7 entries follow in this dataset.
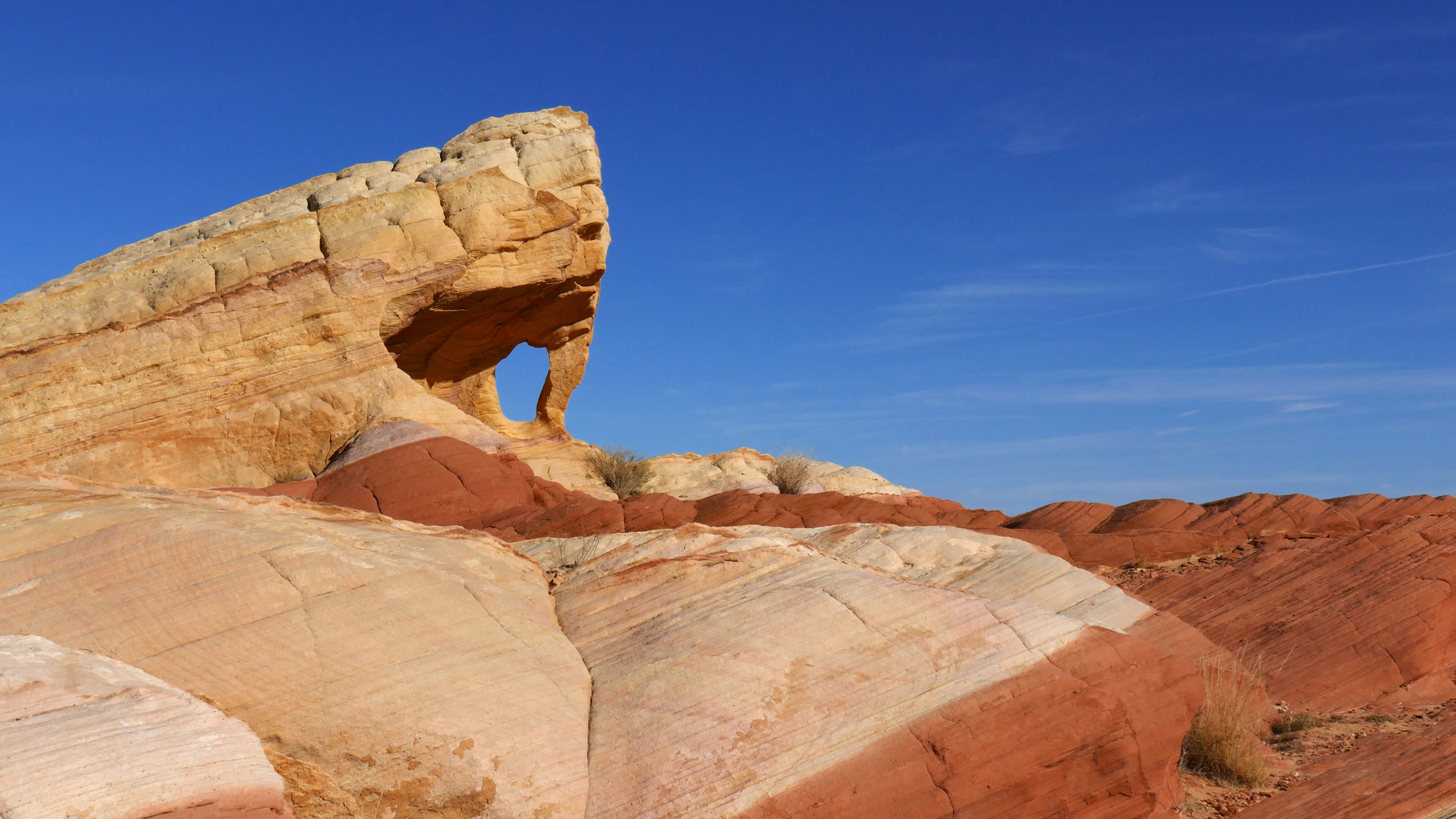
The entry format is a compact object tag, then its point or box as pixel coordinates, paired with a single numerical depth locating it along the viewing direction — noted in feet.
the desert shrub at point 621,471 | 79.56
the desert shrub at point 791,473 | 87.20
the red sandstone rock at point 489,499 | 53.78
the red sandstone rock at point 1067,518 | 61.16
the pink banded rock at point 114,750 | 15.25
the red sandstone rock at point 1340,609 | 38.22
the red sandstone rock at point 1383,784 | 26.96
